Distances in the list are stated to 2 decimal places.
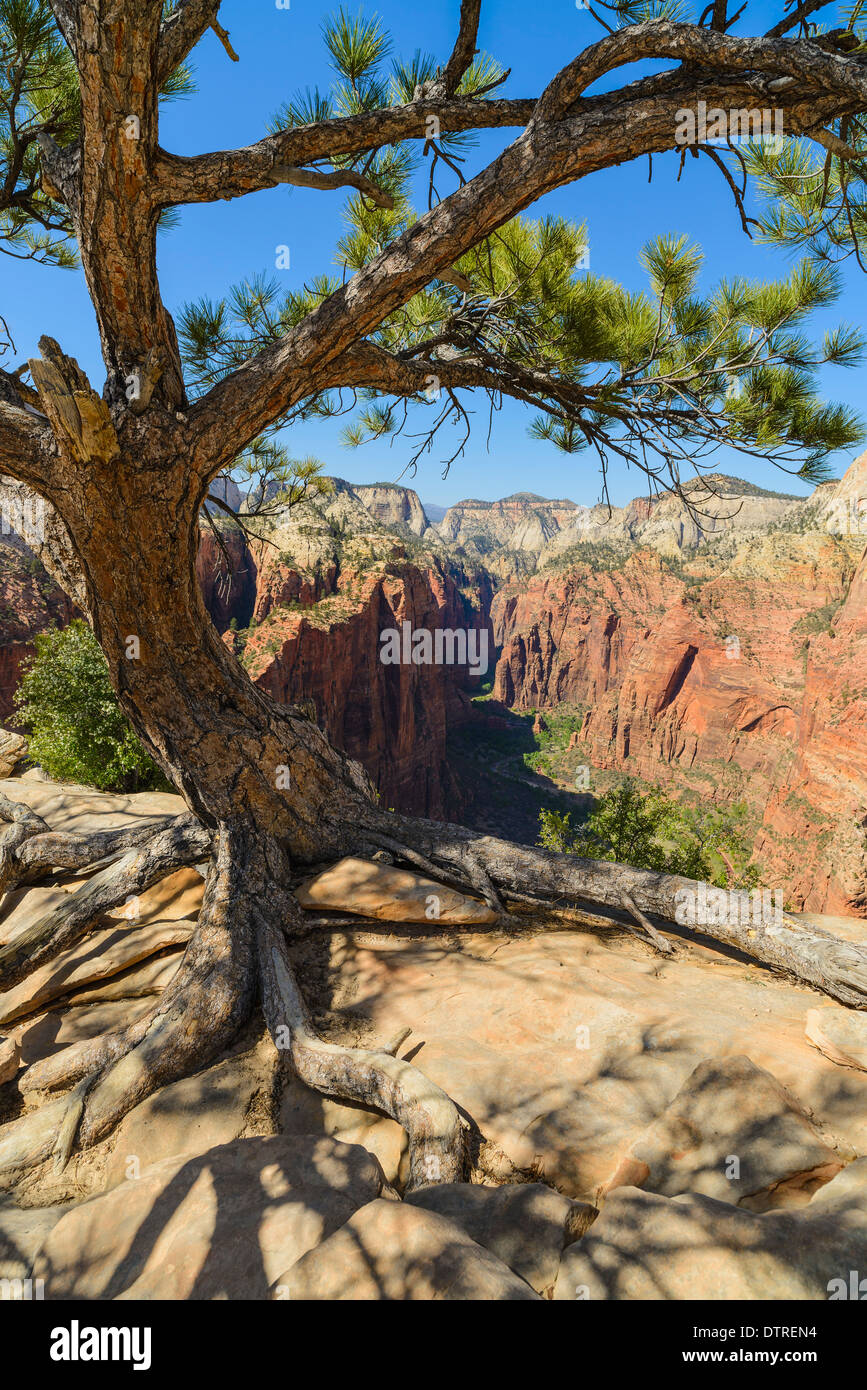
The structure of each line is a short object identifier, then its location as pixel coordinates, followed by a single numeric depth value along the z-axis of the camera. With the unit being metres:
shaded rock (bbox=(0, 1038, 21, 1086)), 2.95
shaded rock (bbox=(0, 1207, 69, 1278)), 1.81
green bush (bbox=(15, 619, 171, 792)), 9.05
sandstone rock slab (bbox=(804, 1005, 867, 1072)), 2.48
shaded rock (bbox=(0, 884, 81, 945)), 4.25
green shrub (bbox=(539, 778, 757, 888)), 11.05
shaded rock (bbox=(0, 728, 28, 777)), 9.02
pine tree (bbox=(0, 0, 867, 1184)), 2.66
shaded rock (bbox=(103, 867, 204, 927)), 4.10
